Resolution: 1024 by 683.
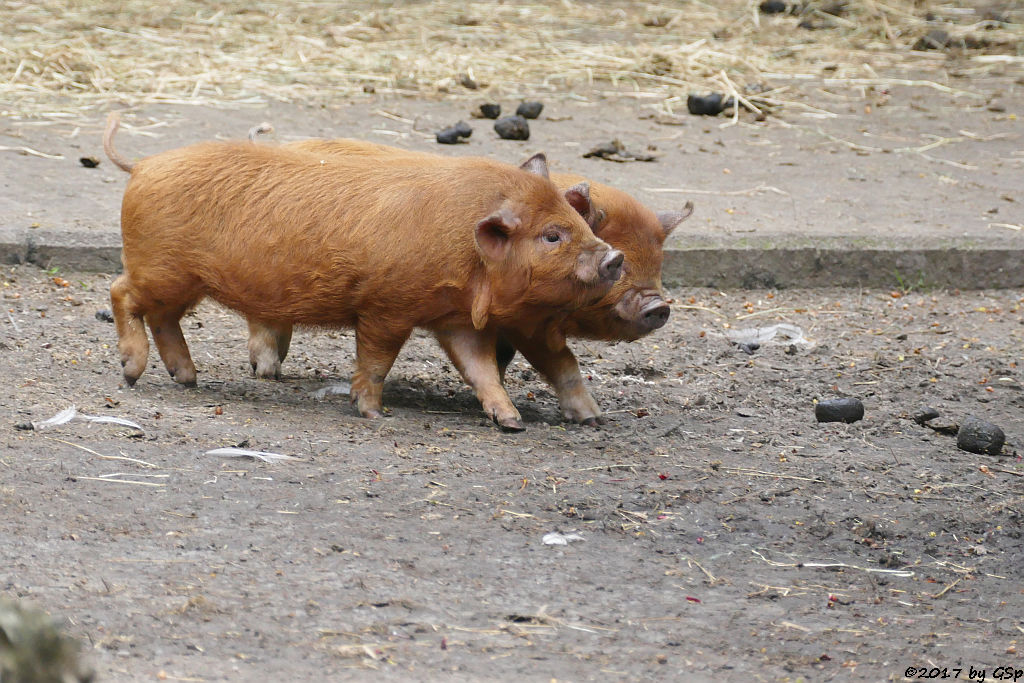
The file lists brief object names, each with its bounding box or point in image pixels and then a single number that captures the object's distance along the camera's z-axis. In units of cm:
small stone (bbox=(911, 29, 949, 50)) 2531
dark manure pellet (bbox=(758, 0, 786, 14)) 2766
